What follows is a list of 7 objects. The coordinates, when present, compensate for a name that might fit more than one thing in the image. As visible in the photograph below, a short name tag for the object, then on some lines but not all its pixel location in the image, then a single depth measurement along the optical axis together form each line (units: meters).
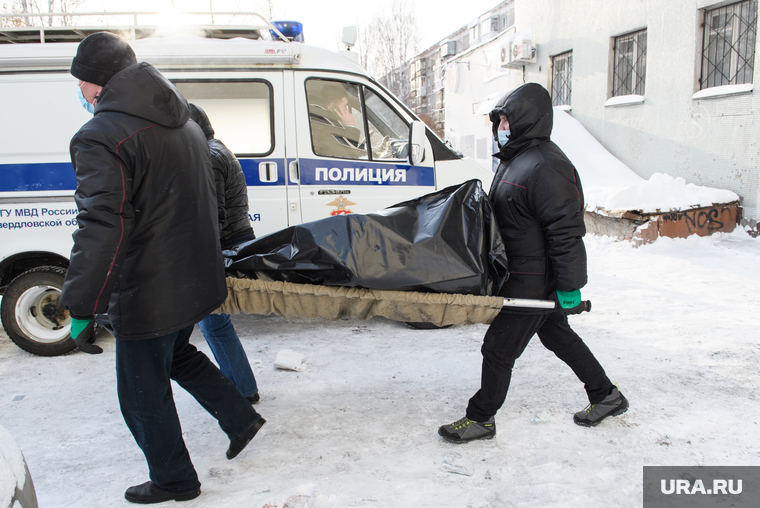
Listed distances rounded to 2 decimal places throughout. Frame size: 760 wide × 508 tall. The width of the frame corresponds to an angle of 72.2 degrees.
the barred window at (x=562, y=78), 11.59
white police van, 4.06
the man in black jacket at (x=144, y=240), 1.93
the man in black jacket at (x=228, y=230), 3.13
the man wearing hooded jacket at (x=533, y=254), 2.48
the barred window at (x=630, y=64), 9.35
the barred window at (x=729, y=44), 7.31
